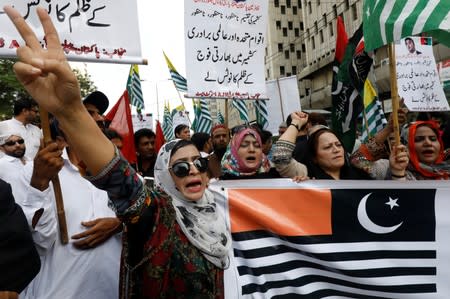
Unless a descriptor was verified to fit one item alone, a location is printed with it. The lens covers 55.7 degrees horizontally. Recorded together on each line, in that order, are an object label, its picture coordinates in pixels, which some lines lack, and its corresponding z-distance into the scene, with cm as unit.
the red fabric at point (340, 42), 452
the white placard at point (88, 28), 215
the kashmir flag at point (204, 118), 1078
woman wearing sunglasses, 135
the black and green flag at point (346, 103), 396
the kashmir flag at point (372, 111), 461
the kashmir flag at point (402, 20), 265
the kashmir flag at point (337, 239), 230
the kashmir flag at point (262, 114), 869
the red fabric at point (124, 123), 448
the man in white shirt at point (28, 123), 521
